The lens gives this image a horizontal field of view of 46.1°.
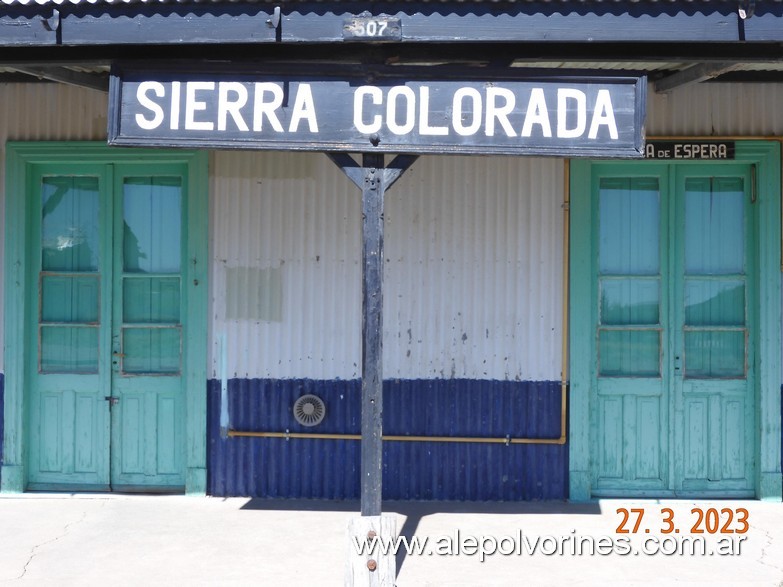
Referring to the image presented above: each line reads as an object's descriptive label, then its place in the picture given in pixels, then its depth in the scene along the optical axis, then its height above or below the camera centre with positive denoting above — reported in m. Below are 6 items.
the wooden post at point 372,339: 5.49 -0.18
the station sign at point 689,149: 7.45 +1.32
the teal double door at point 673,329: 7.56 -0.15
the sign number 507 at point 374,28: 5.37 +1.64
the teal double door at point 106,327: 7.68 -0.16
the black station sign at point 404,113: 5.41 +1.16
